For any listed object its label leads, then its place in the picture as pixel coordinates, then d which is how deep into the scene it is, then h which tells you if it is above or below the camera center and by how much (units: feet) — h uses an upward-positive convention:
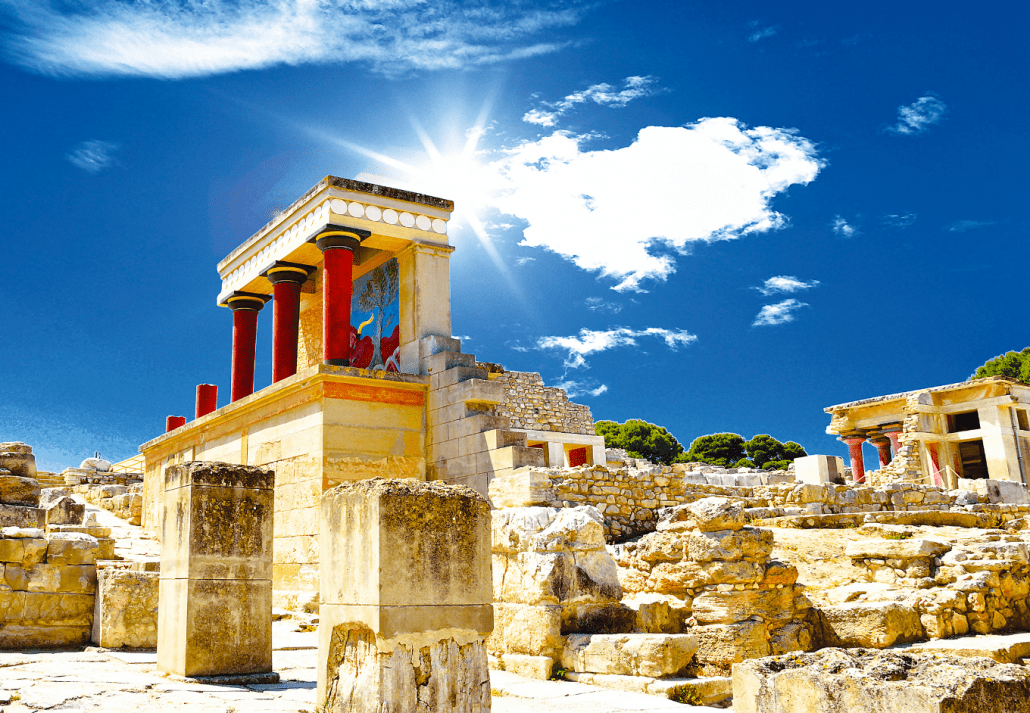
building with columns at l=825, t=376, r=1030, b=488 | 83.91 +10.86
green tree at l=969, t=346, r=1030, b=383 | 133.90 +26.54
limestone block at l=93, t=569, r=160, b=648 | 25.21 -0.91
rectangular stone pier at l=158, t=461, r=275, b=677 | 20.80 +0.04
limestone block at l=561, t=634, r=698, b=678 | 19.95 -2.40
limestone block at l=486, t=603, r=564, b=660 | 22.00 -1.90
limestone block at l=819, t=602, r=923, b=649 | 22.91 -2.29
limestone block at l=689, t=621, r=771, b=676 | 21.11 -2.42
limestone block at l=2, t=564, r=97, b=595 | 25.30 +0.14
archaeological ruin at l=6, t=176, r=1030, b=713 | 15.06 -0.16
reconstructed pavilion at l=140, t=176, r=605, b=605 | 39.93 +9.26
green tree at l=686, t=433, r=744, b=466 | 158.51 +18.14
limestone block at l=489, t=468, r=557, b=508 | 35.55 +2.83
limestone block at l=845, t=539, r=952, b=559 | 28.12 -0.37
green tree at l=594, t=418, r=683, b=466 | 156.87 +20.35
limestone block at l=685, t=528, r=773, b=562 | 22.63 +0.05
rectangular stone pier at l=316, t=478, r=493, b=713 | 14.74 -0.63
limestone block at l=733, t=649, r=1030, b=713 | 10.26 -1.82
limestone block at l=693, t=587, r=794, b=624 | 21.97 -1.52
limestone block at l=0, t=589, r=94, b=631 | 25.13 -0.77
